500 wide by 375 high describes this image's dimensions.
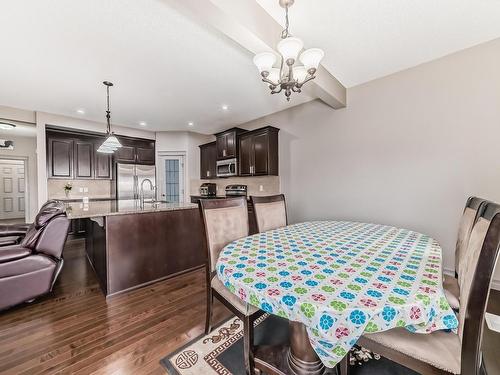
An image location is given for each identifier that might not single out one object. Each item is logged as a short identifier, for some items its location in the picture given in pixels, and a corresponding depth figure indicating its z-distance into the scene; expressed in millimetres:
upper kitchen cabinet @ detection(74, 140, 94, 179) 4742
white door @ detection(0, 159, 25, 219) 6828
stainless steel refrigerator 5125
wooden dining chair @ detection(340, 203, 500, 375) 777
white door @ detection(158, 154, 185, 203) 5793
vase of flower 4543
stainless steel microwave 4773
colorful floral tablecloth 772
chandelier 1619
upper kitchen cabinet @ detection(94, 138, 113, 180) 4988
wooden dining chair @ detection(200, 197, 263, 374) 1302
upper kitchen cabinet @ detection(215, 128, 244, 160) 4730
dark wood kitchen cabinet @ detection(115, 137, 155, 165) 5189
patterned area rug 1358
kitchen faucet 5490
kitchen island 2299
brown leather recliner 1929
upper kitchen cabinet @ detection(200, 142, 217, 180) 5488
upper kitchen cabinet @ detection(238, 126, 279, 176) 4148
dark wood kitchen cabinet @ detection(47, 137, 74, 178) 4379
